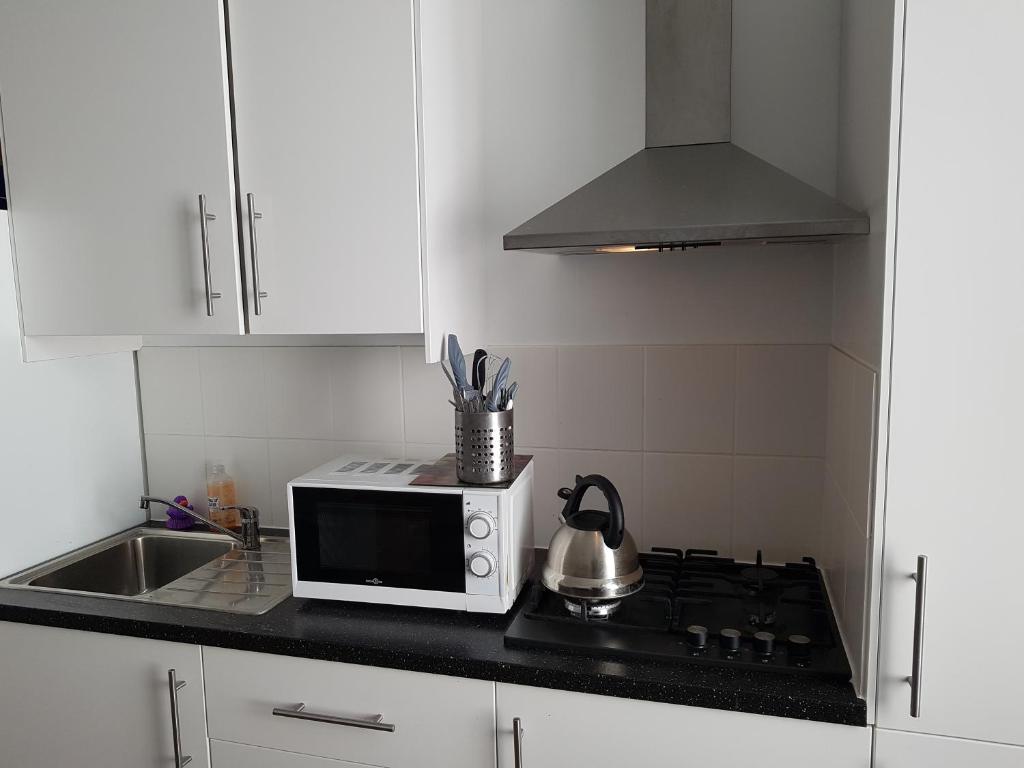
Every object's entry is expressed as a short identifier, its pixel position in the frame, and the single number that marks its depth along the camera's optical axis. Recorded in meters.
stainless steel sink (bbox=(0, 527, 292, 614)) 1.65
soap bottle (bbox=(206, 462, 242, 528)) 2.09
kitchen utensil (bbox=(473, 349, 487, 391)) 1.57
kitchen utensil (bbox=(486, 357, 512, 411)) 1.54
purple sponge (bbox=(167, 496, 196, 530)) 2.10
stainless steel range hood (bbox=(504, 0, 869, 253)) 1.28
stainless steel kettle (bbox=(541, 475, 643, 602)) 1.44
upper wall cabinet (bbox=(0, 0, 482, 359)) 1.50
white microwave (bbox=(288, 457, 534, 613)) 1.49
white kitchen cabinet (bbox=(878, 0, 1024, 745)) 1.03
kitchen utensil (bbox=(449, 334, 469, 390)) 1.54
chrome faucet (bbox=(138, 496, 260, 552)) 1.97
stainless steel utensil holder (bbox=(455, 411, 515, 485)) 1.52
